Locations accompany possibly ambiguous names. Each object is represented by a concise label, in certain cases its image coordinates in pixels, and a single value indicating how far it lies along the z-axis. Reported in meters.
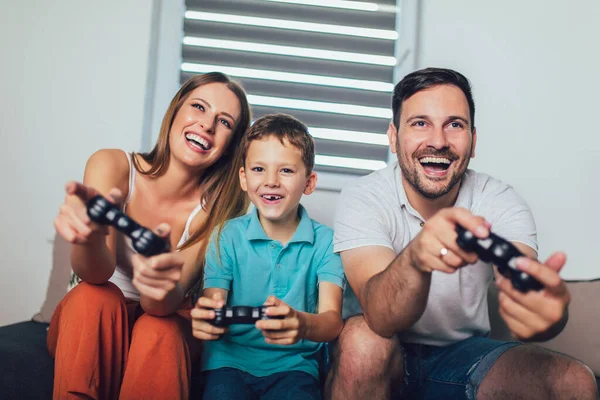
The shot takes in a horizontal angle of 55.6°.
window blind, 2.37
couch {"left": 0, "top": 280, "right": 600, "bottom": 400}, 1.25
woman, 1.14
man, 1.12
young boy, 1.33
